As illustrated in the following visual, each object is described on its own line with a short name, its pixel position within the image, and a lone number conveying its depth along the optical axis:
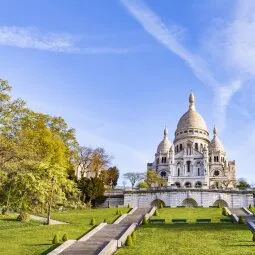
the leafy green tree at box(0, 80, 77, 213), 35.34
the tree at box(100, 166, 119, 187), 82.69
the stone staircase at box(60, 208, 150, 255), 25.17
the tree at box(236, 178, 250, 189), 105.15
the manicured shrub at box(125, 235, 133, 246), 27.32
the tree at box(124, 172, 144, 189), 103.15
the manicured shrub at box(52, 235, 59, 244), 28.21
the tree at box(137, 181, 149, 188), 87.96
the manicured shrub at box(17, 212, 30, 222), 39.84
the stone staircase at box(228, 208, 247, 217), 48.26
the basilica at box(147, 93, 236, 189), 106.38
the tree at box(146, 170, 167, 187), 94.88
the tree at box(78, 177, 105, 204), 65.56
